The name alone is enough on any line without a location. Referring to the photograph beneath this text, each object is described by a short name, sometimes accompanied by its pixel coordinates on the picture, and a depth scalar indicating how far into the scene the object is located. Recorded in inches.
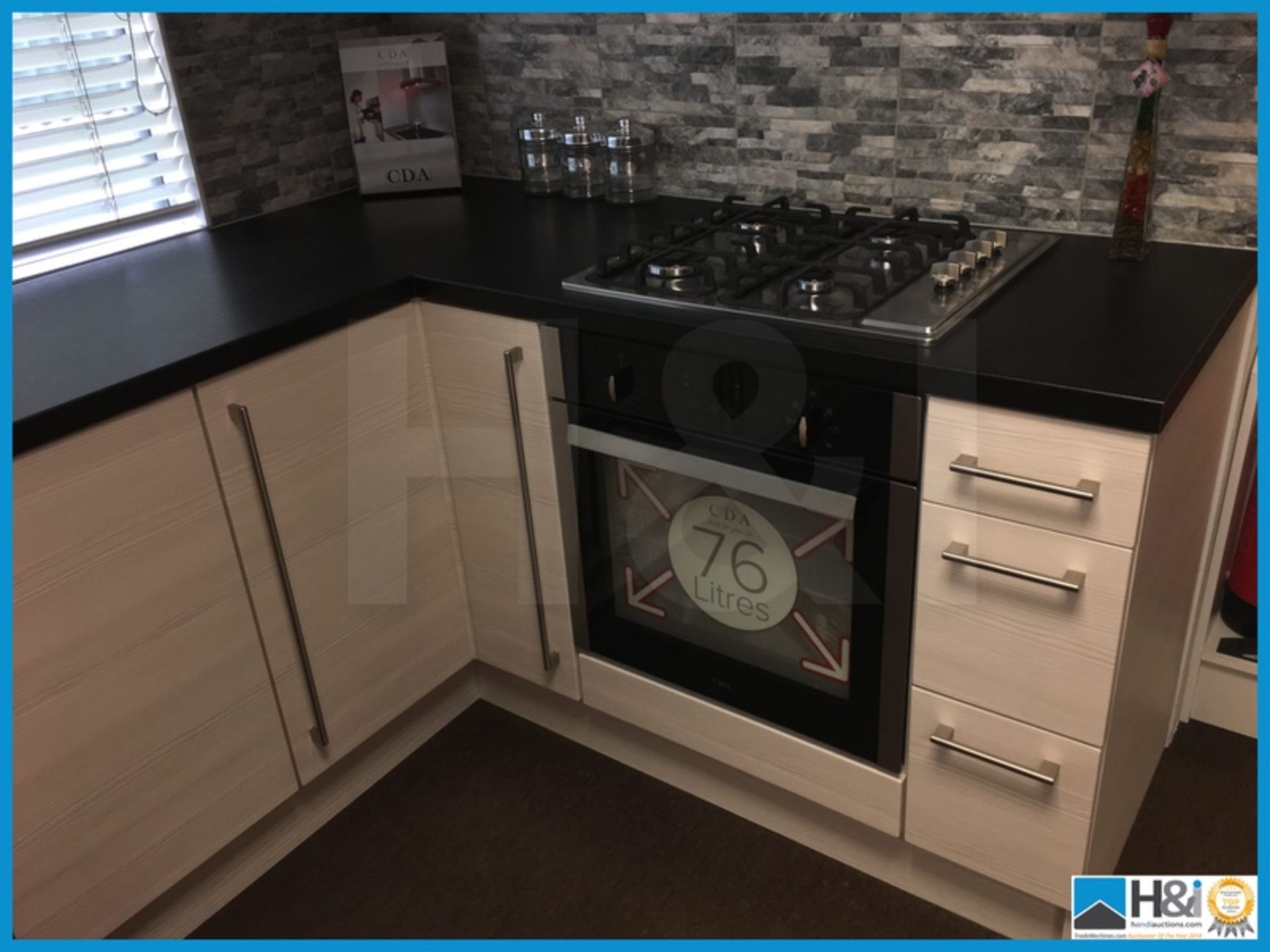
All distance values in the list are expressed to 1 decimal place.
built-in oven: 51.9
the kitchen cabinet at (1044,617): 46.2
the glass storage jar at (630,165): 76.4
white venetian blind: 68.1
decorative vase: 53.9
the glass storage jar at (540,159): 80.5
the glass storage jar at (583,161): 78.4
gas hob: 52.5
